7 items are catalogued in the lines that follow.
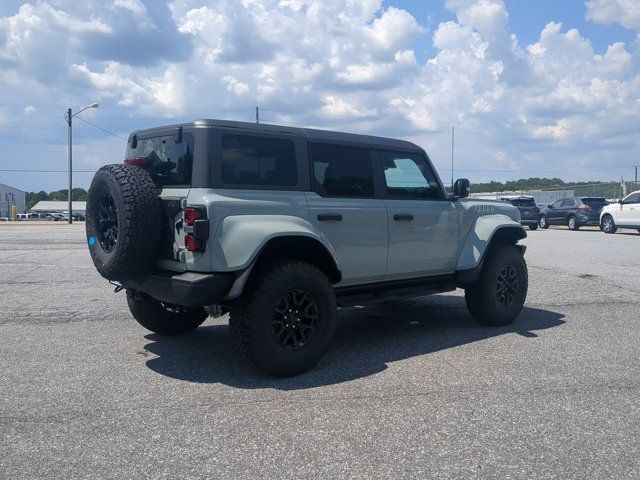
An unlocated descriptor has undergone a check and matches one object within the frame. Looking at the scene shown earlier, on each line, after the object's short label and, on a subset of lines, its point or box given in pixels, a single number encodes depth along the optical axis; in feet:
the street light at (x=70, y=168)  129.08
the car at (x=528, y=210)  90.37
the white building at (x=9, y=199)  277.15
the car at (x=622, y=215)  72.84
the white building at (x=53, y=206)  324.80
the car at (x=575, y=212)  86.12
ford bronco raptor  14.62
